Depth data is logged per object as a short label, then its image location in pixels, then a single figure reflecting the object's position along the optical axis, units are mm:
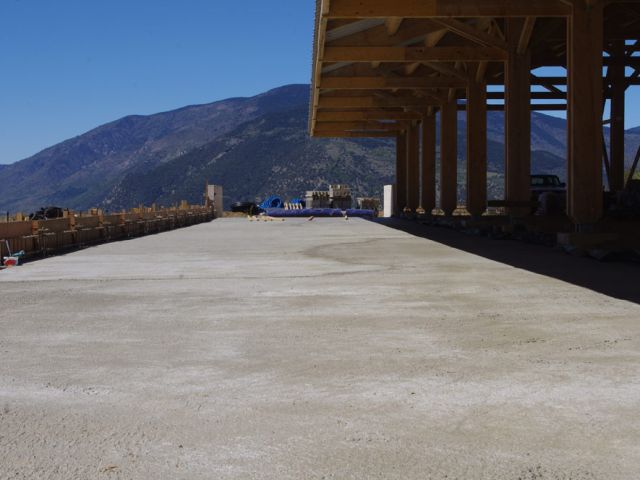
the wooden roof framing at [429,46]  19656
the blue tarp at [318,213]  58094
